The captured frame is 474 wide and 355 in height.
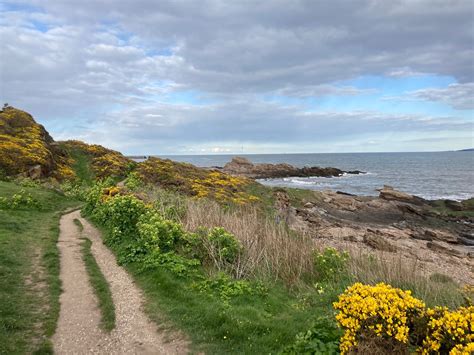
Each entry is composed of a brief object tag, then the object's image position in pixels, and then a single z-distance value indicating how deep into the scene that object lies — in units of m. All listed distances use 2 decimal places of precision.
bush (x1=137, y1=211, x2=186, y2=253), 10.51
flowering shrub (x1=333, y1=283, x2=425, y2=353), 4.44
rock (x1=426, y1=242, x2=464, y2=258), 23.32
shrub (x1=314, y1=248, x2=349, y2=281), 9.52
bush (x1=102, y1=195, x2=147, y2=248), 12.59
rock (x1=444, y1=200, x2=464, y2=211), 40.81
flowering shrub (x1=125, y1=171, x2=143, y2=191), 22.73
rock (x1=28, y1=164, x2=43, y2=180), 27.45
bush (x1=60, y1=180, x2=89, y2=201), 24.88
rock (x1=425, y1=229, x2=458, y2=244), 27.99
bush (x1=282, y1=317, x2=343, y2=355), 5.05
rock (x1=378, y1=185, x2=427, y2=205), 44.75
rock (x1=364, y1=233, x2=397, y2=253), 21.53
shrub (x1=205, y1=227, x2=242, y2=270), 10.12
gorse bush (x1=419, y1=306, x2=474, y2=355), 4.17
